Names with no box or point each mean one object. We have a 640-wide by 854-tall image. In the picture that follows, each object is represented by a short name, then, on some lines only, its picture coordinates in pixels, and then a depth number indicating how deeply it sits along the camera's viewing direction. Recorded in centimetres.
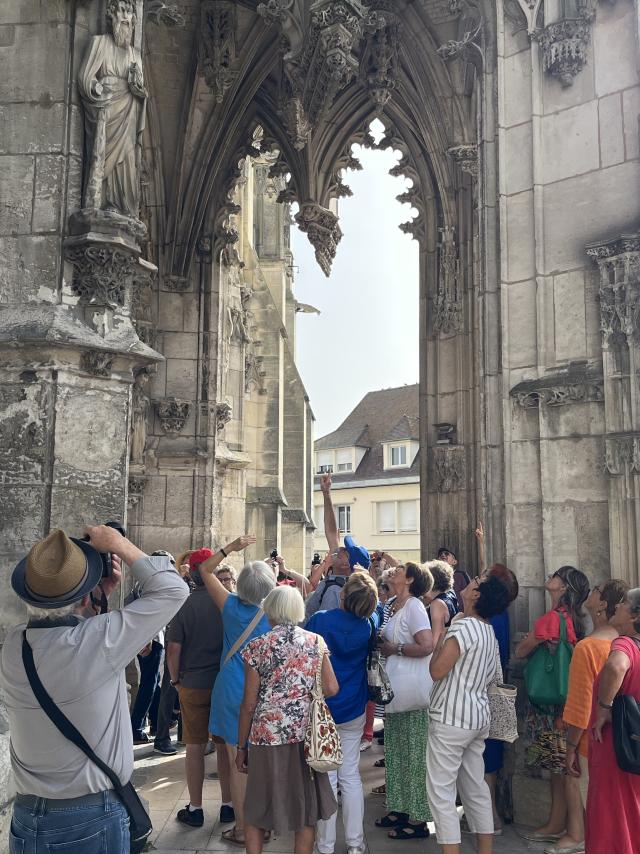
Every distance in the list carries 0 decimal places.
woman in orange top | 437
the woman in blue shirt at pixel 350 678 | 465
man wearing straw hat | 244
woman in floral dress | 393
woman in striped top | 435
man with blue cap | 596
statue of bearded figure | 555
